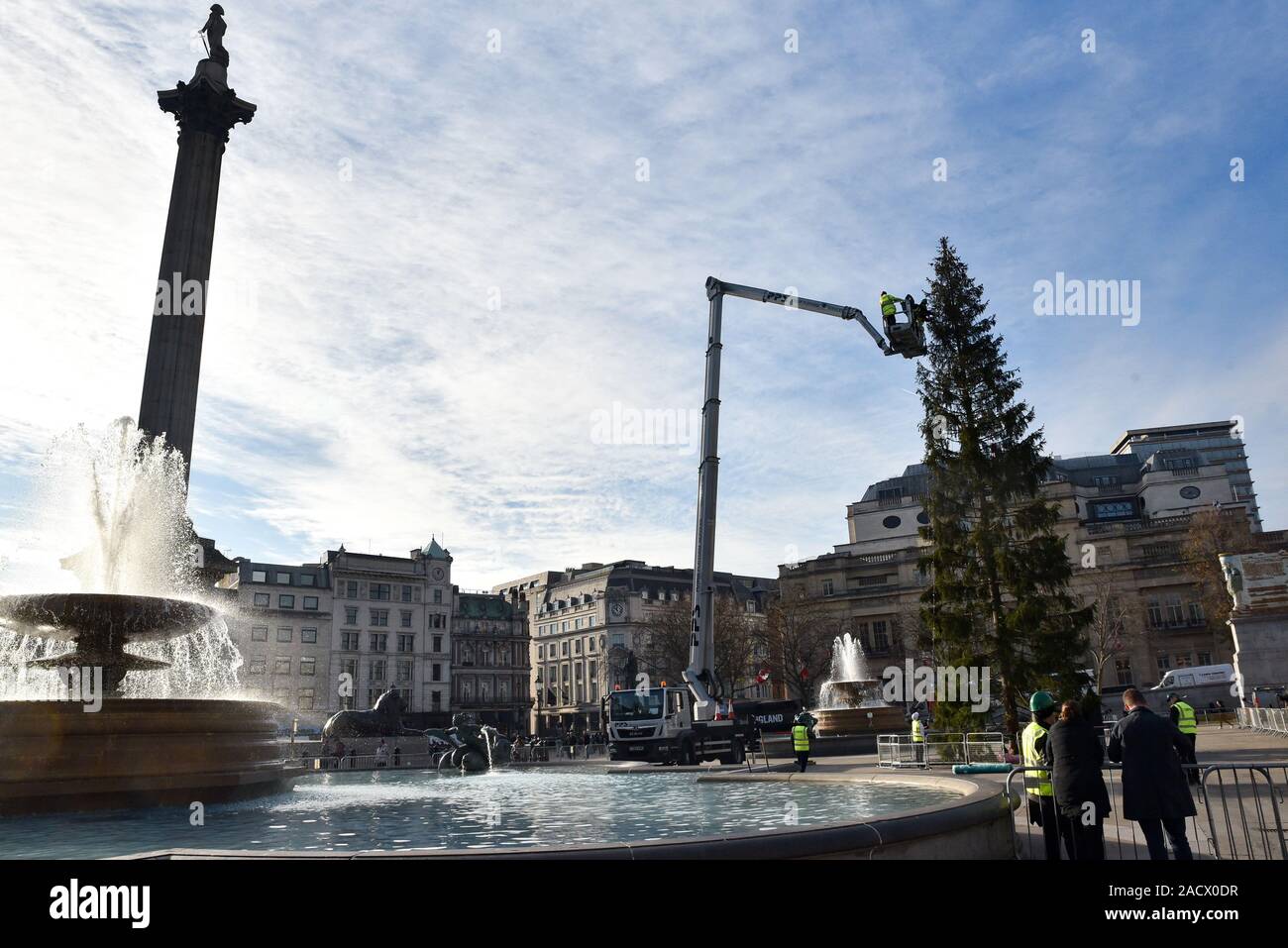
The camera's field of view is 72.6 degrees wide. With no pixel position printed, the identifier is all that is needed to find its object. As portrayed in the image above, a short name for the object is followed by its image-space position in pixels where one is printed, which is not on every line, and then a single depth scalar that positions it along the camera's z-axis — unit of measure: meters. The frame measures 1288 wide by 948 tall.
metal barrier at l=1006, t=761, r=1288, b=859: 7.84
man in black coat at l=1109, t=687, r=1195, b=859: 7.18
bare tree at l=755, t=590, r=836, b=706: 61.81
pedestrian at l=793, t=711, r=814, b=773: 21.05
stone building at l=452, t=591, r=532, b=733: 90.00
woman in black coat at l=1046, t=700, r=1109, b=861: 7.34
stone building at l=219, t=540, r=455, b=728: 74.50
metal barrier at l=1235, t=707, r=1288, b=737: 25.91
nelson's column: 25.48
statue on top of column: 29.44
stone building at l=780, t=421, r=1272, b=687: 65.19
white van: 50.44
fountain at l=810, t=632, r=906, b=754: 36.25
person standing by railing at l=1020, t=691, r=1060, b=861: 8.22
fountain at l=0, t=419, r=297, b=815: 11.70
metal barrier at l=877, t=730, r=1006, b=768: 21.23
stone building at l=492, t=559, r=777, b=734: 96.25
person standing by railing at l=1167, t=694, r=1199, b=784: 14.09
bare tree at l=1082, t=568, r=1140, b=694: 51.86
